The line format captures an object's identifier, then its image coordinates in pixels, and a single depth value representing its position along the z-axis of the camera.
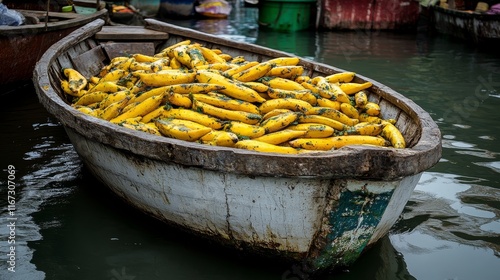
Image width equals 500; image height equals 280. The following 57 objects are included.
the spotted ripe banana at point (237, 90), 4.06
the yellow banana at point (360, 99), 4.46
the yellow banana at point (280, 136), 3.60
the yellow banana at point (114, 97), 4.48
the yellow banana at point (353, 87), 4.70
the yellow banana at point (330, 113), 3.95
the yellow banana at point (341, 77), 4.85
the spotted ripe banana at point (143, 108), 4.05
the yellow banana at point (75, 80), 5.34
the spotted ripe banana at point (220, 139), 3.43
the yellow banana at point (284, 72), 4.54
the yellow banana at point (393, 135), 3.70
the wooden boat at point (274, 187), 2.95
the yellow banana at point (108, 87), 4.81
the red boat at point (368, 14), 15.51
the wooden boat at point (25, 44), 6.87
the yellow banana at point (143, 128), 3.75
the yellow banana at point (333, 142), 3.59
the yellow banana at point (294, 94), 4.14
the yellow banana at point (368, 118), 4.20
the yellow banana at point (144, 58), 5.48
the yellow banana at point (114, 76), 5.19
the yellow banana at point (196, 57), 4.91
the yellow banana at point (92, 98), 4.77
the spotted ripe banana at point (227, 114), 3.85
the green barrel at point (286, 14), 15.78
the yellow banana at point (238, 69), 4.61
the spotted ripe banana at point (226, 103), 3.96
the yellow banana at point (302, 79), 4.61
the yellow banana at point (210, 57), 5.31
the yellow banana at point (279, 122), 3.69
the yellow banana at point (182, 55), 5.03
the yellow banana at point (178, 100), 3.96
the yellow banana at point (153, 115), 3.99
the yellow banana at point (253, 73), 4.42
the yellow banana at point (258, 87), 4.18
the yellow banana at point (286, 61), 5.03
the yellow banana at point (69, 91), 5.29
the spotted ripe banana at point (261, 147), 3.42
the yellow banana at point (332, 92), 4.30
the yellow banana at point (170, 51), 5.28
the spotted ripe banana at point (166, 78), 4.28
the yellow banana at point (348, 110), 4.24
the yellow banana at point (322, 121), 3.84
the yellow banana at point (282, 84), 4.36
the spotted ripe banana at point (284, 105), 3.96
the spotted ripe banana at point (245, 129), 3.64
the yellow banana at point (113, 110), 4.22
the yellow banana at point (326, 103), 4.18
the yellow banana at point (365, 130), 3.85
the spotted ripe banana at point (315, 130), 3.69
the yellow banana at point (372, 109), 4.38
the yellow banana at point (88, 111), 4.34
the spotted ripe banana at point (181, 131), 3.54
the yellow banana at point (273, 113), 3.88
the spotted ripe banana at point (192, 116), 3.79
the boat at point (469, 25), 11.58
